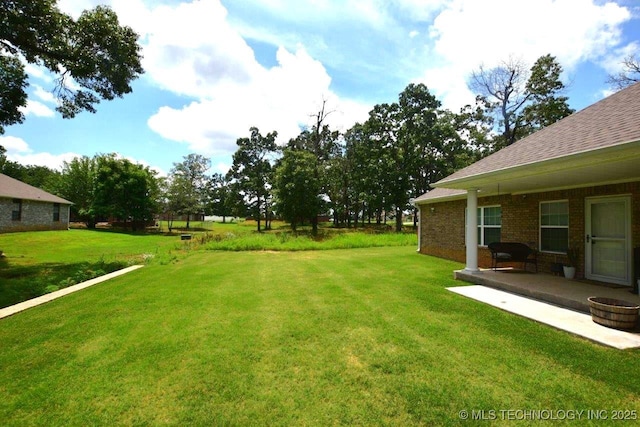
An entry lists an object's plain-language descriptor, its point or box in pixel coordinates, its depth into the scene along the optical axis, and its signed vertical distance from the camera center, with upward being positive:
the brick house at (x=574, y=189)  4.99 +1.04
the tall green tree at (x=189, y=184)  35.16 +4.49
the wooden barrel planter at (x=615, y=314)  4.19 -1.25
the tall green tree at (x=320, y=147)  27.72 +9.01
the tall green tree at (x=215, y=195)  45.62 +3.99
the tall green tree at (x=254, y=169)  33.78 +6.05
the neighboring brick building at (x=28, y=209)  22.08 +0.63
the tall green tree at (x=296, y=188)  25.95 +3.05
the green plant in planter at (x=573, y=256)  7.45 -0.71
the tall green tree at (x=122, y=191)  30.20 +2.88
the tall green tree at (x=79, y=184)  34.91 +3.98
